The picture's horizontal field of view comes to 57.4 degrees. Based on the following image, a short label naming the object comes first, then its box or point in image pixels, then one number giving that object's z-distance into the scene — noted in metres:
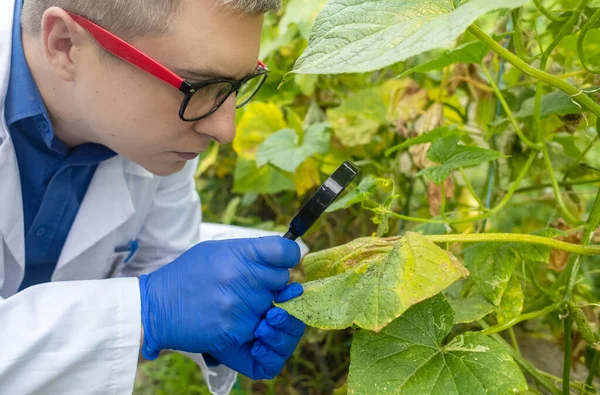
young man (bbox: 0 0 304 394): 0.83
